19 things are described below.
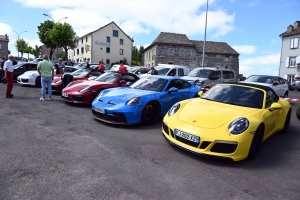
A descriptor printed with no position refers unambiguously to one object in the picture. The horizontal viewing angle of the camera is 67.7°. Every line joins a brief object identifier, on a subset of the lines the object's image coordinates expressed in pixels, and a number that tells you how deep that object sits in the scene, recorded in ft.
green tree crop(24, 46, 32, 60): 224.80
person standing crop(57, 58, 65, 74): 38.75
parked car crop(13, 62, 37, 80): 44.60
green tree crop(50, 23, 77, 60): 119.03
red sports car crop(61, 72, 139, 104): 24.59
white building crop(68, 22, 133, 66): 161.75
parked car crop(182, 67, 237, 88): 37.09
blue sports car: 17.60
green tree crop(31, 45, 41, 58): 238.41
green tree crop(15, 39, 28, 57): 219.61
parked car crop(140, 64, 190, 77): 44.73
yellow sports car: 11.86
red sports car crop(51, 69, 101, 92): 32.68
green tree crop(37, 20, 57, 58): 143.95
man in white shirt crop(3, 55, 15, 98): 27.17
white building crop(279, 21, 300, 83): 113.39
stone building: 146.92
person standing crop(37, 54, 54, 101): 26.89
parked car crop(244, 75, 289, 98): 36.60
